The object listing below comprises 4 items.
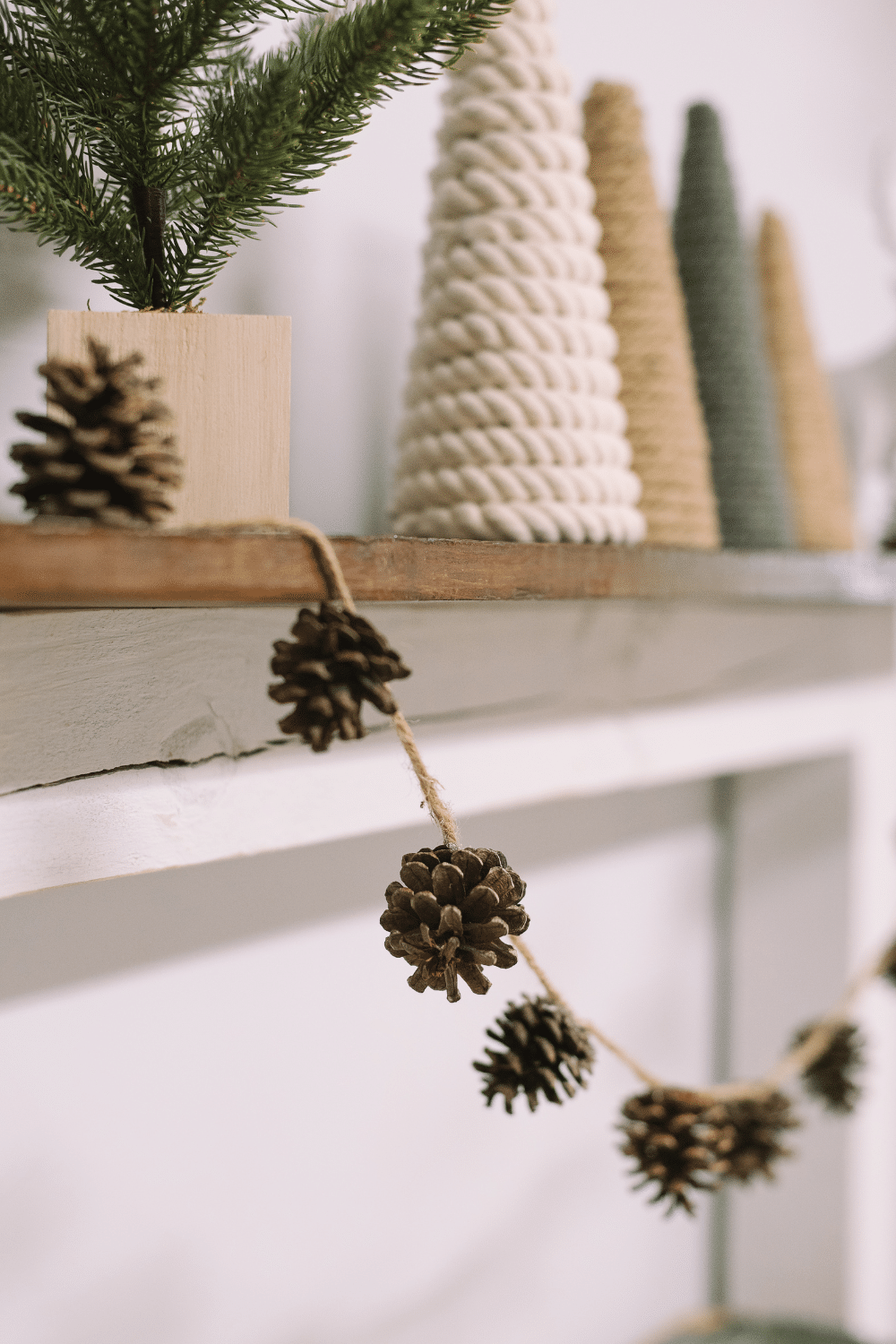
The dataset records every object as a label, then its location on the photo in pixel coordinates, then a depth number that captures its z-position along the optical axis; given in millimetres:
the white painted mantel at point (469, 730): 410
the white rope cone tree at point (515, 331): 447
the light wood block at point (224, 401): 360
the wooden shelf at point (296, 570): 279
